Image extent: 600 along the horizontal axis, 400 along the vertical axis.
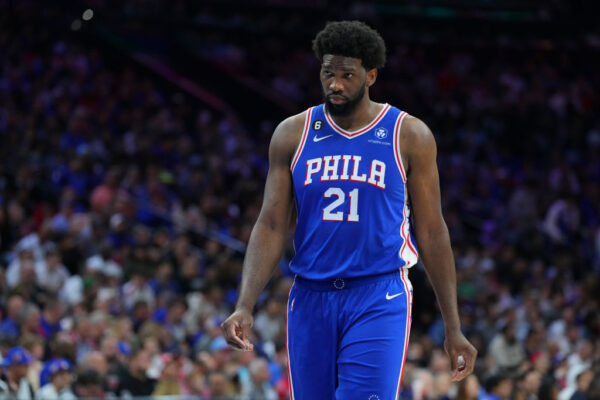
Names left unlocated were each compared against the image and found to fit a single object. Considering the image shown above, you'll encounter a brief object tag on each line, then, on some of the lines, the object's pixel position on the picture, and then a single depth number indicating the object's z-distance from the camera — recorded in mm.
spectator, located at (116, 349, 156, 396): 17578
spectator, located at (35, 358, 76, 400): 15570
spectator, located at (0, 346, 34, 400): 15516
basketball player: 8867
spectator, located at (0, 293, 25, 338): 19094
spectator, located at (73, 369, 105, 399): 15844
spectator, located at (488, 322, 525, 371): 24625
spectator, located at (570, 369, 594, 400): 19172
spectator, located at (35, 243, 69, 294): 22156
